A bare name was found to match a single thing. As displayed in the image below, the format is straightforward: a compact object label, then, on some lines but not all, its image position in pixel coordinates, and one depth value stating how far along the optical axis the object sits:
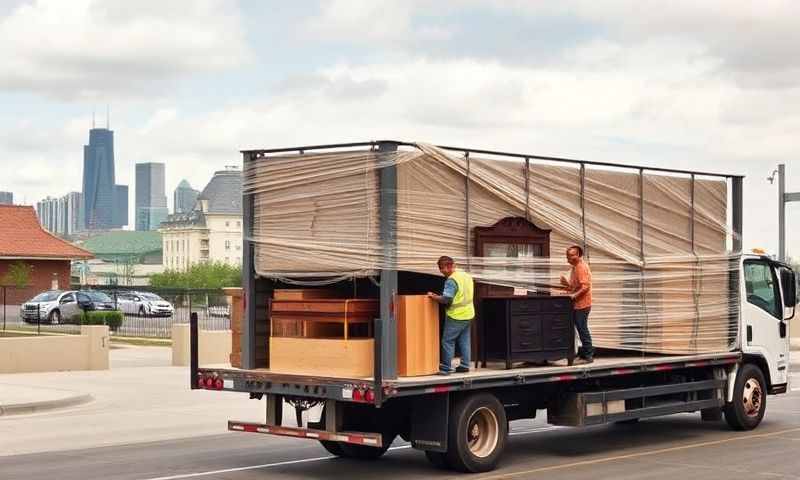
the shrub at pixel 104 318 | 40.41
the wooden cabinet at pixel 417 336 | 12.09
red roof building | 56.03
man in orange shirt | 13.88
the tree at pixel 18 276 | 50.50
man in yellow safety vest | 12.41
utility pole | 37.65
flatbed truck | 12.04
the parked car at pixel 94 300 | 47.37
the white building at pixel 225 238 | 194.88
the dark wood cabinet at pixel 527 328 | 12.98
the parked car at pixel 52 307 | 45.14
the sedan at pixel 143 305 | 55.41
